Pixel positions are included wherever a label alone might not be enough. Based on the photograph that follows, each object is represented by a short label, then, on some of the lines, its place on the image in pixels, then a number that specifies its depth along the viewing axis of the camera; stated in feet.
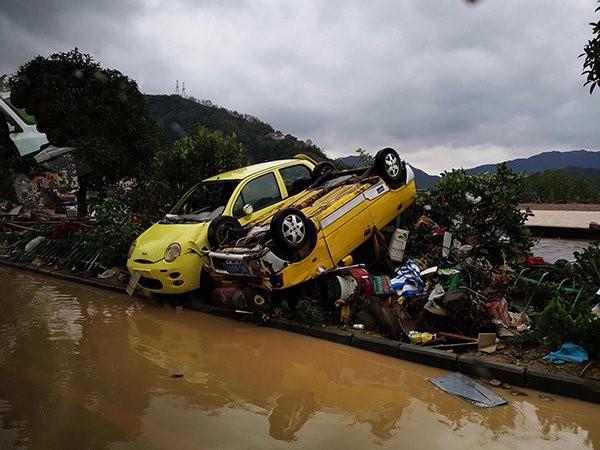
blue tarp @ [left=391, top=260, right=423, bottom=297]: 20.41
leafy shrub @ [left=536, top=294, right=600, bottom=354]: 13.64
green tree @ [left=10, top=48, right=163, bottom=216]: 61.05
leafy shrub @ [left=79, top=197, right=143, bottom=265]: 31.76
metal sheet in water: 12.68
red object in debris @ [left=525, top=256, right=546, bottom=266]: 21.88
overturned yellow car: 19.61
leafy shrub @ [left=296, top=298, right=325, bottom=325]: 19.33
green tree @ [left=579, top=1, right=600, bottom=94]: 11.39
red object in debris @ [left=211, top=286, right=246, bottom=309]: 21.27
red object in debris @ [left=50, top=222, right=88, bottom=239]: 38.86
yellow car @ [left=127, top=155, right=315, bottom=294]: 22.77
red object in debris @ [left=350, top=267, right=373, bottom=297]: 20.22
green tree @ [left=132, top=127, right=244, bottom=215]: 37.70
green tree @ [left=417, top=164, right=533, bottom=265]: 22.98
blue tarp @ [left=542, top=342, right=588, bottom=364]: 13.96
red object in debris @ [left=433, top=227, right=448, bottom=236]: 24.59
